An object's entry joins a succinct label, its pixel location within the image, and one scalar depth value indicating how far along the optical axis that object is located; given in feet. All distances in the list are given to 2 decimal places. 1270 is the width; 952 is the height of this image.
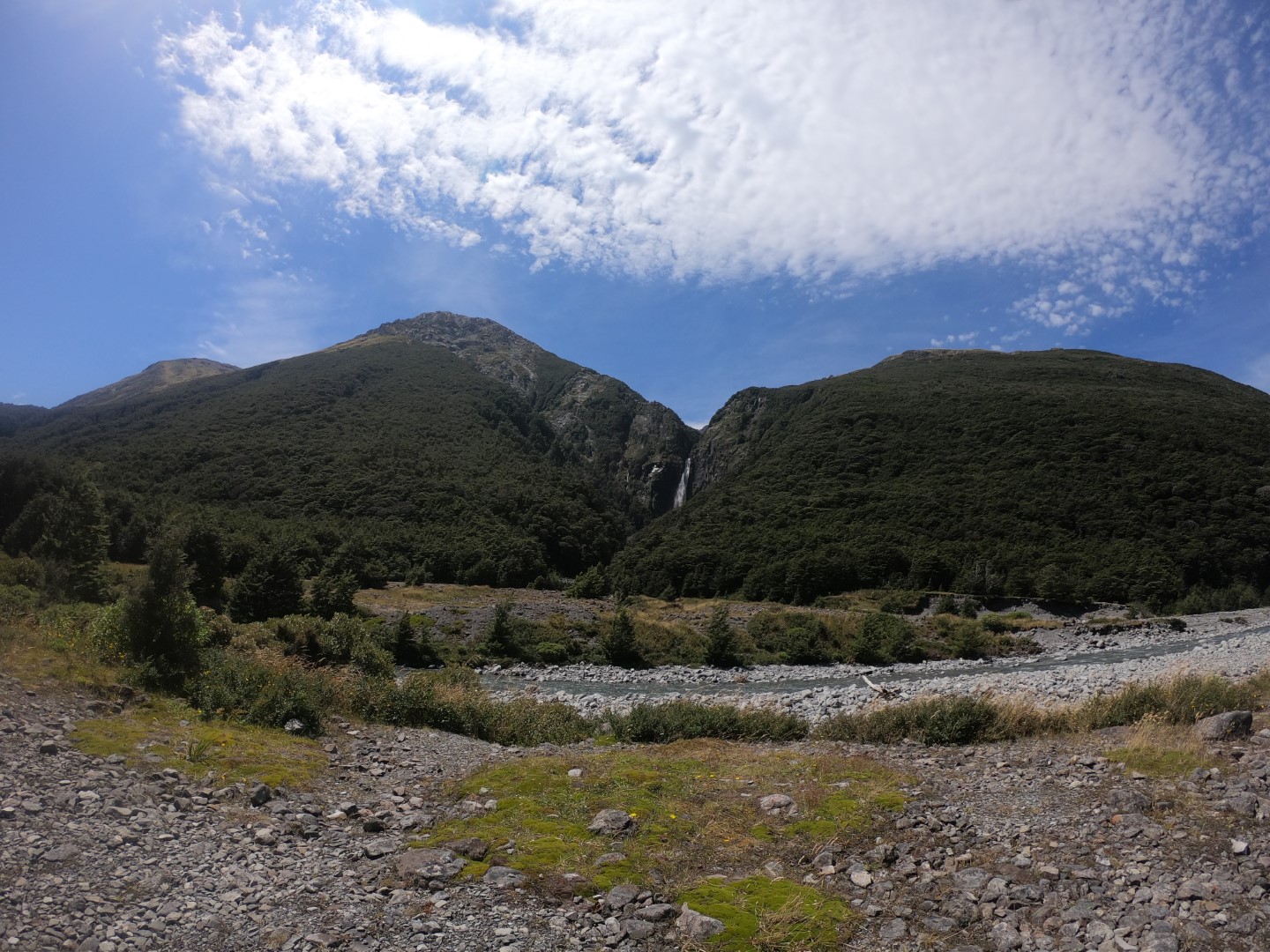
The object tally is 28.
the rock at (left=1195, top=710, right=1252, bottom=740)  32.81
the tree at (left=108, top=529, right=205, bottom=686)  45.14
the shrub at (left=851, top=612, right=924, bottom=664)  116.06
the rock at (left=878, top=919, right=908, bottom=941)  19.58
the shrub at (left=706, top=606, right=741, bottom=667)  112.06
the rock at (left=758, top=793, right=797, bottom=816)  29.14
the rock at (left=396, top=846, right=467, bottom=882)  22.49
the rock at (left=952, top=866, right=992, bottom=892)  21.85
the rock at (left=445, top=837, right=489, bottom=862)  24.41
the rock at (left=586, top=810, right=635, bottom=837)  26.94
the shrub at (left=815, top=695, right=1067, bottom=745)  42.91
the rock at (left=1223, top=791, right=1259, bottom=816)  24.36
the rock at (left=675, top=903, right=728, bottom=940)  19.30
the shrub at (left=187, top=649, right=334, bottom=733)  41.52
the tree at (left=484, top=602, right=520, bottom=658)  111.24
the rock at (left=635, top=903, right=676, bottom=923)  20.47
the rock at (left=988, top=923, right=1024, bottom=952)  18.75
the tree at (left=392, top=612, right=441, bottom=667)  102.78
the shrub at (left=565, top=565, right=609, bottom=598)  182.60
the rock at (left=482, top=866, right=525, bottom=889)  22.14
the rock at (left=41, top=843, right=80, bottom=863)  19.92
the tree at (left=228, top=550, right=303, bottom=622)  117.19
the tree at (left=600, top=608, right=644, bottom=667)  111.75
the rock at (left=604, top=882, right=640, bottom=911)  21.12
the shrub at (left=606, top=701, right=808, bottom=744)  49.49
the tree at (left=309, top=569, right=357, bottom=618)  119.65
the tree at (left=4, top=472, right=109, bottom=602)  82.02
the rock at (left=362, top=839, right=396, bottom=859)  24.57
